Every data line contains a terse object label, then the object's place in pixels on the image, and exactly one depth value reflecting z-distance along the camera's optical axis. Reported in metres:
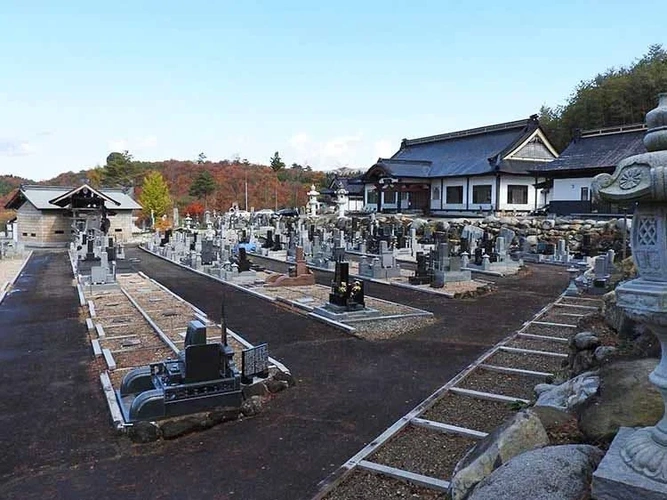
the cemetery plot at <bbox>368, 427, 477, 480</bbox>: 5.39
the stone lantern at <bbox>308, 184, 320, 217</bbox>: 53.12
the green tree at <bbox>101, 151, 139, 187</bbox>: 79.25
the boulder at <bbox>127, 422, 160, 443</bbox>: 6.36
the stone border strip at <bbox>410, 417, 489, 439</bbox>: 6.04
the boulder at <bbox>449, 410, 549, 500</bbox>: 4.21
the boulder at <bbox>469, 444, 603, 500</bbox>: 3.35
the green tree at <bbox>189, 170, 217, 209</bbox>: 81.50
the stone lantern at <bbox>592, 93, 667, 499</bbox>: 2.97
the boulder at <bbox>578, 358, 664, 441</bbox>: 4.28
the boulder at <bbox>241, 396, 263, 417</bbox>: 7.18
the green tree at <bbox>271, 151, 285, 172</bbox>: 103.69
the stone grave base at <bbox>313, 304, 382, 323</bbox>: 12.69
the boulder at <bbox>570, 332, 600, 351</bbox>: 7.15
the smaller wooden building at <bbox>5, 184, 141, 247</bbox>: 40.97
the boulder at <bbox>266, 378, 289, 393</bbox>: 8.01
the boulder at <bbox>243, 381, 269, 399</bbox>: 7.68
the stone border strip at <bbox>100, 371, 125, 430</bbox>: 6.71
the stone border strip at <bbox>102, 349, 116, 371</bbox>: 9.09
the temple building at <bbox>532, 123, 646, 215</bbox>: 31.12
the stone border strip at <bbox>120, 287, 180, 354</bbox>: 10.39
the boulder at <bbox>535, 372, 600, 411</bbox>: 5.19
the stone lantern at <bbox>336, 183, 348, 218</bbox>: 48.60
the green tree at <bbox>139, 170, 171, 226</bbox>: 58.66
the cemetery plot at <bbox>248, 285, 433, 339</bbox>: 11.95
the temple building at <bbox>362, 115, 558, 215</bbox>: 38.81
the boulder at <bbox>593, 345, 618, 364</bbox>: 6.49
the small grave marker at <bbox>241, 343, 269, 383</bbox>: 7.98
